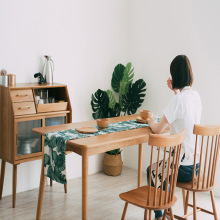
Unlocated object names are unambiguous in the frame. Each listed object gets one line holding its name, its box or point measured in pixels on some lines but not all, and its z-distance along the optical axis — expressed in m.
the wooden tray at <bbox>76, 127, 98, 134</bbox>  2.79
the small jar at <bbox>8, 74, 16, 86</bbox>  3.51
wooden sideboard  3.35
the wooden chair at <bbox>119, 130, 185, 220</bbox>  2.27
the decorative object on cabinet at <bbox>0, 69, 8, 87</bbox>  3.47
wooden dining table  2.51
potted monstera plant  4.41
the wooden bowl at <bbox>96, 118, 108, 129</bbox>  2.94
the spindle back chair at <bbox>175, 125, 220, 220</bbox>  2.64
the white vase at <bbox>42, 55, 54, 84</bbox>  3.83
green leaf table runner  2.64
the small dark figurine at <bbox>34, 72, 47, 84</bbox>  3.74
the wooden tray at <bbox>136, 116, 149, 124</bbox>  3.27
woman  2.70
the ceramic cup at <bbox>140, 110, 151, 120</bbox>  3.27
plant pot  4.51
